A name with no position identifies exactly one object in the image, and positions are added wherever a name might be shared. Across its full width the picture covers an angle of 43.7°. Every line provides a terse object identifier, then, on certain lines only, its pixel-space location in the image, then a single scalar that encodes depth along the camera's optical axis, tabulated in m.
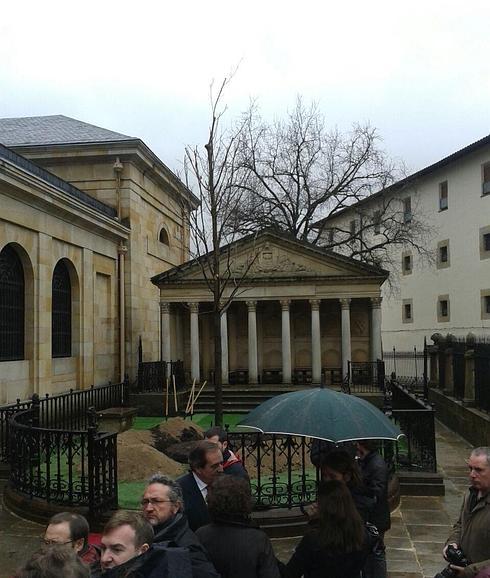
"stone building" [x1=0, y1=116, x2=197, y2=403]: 16.48
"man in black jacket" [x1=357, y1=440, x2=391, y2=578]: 5.41
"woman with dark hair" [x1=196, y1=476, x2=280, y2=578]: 3.52
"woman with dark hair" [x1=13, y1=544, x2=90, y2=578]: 2.40
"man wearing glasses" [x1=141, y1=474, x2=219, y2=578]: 3.42
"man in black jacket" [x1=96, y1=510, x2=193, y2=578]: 2.96
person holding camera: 4.18
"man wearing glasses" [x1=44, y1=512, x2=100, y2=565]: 3.45
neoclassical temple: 24.66
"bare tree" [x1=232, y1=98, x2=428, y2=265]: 33.25
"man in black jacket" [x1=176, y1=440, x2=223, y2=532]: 4.43
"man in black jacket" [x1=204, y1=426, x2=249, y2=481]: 5.26
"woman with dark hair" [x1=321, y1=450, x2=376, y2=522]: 4.79
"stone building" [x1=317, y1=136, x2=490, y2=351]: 33.62
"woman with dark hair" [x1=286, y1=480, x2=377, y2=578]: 3.80
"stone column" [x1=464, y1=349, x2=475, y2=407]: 17.16
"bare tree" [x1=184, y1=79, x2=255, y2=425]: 12.38
